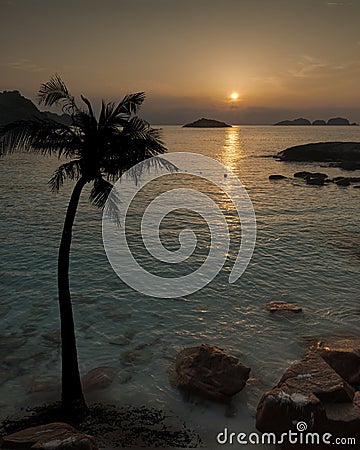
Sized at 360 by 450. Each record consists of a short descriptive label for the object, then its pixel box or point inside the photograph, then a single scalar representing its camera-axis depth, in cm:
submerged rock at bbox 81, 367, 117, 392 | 1559
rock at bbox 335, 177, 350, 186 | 6981
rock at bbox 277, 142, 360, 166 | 10516
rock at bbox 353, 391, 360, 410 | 1212
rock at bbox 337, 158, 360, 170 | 9262
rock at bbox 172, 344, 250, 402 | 1465
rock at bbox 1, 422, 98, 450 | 928
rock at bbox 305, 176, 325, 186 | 7131
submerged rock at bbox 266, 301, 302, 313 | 2306
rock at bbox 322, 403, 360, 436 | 1130
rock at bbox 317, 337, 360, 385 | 1525
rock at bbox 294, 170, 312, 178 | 8075
